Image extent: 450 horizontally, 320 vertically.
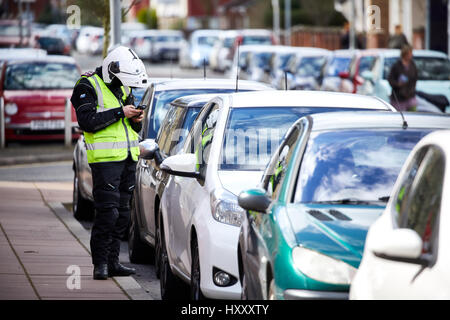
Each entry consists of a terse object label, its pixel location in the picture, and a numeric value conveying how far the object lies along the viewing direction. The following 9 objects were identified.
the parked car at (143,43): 70.56
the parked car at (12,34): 41.66
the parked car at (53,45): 46.50
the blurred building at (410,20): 40.84
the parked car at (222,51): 54.88
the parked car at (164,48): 71.06
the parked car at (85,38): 72.46
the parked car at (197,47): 61.53
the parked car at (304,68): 34.03
